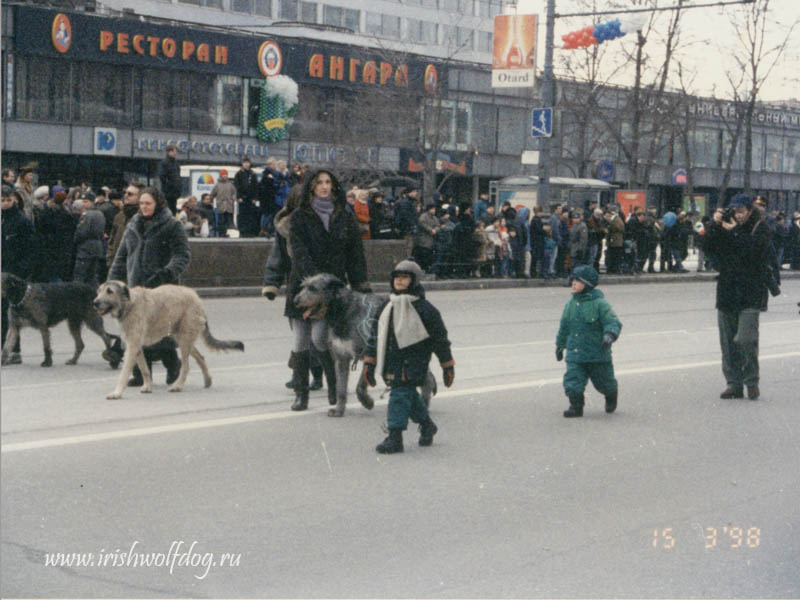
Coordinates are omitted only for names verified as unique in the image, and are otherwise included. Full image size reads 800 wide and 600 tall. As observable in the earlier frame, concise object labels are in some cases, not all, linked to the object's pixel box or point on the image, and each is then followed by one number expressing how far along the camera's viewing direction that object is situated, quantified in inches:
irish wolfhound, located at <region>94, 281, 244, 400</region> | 399.2
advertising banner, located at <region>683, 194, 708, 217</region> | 1989.1
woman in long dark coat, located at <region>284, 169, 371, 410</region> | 378.6
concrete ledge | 843.4
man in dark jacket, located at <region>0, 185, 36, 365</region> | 499.5
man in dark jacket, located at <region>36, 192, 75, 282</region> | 645.9
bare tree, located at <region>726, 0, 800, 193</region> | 1625.2
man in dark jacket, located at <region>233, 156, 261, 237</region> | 908.6
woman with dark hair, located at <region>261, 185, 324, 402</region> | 392.8
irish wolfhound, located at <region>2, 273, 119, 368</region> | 483.5
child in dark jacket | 324.2
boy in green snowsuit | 393.1
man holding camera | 434.3
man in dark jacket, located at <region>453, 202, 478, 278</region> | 1053.2
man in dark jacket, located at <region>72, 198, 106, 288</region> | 684.7
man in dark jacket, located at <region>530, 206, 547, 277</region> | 1109.1
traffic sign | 1123.3
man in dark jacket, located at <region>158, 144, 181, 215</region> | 767.7
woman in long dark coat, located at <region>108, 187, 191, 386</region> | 423.5
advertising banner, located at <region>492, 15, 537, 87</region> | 1051.9
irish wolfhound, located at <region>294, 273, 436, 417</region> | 360.5
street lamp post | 1142.3
